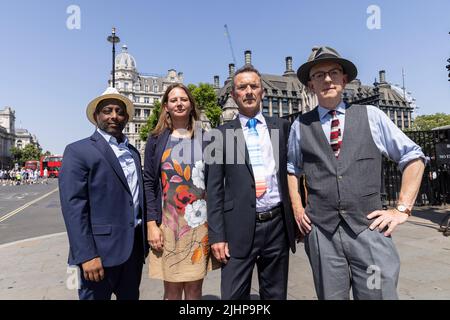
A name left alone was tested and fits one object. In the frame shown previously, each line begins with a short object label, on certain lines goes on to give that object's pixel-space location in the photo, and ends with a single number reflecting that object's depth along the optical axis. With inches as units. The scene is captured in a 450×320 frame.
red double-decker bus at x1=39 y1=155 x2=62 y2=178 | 1991.9
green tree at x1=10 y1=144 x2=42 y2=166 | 4219.7
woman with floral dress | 107.3
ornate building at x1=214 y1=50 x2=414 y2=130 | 3424.5
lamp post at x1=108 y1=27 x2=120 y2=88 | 608.1
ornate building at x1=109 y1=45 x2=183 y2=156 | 3440.0
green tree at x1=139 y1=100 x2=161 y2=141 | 1880.0
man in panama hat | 95.2
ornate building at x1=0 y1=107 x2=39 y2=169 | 4633.4
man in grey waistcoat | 85.7
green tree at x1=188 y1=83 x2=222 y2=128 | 1806.5
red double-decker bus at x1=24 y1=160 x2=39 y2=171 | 2349.9
